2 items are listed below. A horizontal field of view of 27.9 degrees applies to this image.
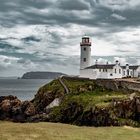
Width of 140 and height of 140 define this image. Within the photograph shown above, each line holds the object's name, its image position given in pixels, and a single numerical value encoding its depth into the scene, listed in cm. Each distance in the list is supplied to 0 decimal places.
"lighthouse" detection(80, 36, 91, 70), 8787
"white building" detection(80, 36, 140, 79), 8692
